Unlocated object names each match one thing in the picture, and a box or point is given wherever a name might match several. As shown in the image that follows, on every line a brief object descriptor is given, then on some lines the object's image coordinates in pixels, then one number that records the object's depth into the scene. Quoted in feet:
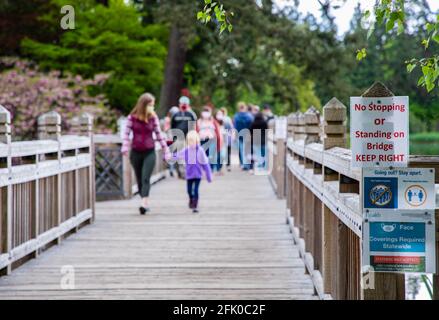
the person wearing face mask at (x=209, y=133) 69.62
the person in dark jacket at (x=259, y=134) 77.92
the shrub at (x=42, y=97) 77.66
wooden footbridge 21.20
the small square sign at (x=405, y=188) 13.78
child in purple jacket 46.73
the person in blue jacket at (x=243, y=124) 81.35
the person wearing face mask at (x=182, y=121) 66.04
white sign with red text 14.12
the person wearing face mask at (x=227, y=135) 86.37
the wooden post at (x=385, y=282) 14.32
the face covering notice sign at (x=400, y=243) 13.69
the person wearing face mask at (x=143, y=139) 45.91
